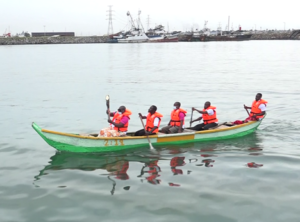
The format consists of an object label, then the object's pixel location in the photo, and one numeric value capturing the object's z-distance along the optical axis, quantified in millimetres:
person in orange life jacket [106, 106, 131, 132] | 14297
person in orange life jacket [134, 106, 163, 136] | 14578
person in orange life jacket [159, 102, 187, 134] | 15375
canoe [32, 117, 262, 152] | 13539
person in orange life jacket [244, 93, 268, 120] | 17016
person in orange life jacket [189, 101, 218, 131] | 16234
